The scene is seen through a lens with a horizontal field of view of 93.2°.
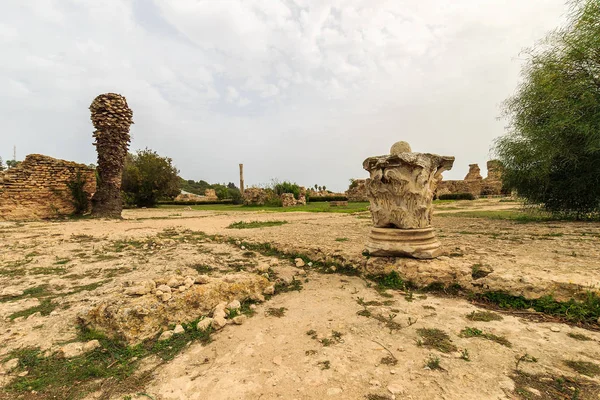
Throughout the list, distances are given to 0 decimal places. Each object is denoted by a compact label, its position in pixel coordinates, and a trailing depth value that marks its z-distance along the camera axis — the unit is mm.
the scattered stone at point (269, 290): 3128
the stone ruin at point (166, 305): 2271
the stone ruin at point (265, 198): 21234
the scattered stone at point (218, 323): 2373
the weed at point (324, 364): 1763
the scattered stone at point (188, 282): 2828
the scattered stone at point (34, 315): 2495
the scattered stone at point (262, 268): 3900
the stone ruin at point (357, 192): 26014
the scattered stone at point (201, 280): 2947
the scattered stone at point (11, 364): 1858
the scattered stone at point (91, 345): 2074
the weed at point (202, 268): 3899
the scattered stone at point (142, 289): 2613
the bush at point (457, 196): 22672
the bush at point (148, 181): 21672
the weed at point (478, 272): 3107
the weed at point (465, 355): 1787
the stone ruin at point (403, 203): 3883
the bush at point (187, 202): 27781
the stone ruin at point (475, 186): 24809
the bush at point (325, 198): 26688
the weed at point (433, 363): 1712
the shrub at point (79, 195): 12195
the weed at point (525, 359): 1746
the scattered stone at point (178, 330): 2268
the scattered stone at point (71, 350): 1999
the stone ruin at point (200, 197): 30378
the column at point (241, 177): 35462
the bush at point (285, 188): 23000
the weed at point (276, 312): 2605
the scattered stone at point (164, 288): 2650
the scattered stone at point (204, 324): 2328
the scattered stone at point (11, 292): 2999
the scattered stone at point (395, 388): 1528
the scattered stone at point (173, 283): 2821
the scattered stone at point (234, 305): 2685
